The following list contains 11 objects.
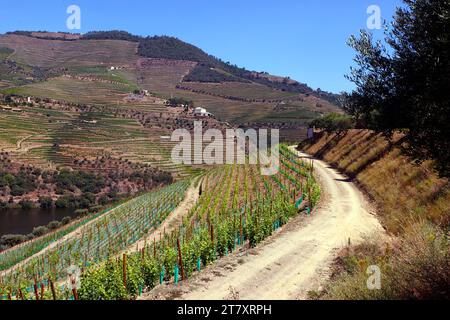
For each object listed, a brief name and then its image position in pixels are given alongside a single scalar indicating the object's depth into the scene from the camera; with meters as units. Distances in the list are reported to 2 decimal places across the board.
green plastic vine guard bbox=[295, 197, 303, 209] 26.38
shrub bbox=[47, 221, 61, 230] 52.87
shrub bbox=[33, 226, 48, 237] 50.69
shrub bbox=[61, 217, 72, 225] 53.01
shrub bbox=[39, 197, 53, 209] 75.56
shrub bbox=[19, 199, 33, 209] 74.06
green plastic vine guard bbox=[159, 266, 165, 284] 14.48
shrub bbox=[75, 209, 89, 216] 63.34
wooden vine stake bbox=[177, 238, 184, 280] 14.46
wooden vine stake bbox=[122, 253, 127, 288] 12.63
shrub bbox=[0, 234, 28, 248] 49.06
